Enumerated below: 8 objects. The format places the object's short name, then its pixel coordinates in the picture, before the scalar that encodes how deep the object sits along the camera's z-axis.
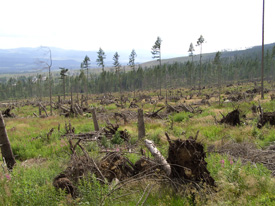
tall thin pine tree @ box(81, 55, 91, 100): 53.19
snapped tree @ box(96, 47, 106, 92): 52.26
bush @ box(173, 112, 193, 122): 12.48
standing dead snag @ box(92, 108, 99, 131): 9.46
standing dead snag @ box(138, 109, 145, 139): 7.94
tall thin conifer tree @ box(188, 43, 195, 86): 54.91
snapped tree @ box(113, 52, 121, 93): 52.72
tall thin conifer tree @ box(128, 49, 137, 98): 53.77
